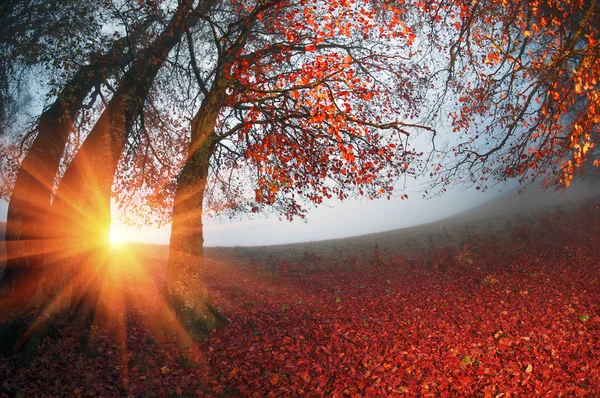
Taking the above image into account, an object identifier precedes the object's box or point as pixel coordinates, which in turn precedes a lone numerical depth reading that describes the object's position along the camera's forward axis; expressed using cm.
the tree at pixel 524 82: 777
